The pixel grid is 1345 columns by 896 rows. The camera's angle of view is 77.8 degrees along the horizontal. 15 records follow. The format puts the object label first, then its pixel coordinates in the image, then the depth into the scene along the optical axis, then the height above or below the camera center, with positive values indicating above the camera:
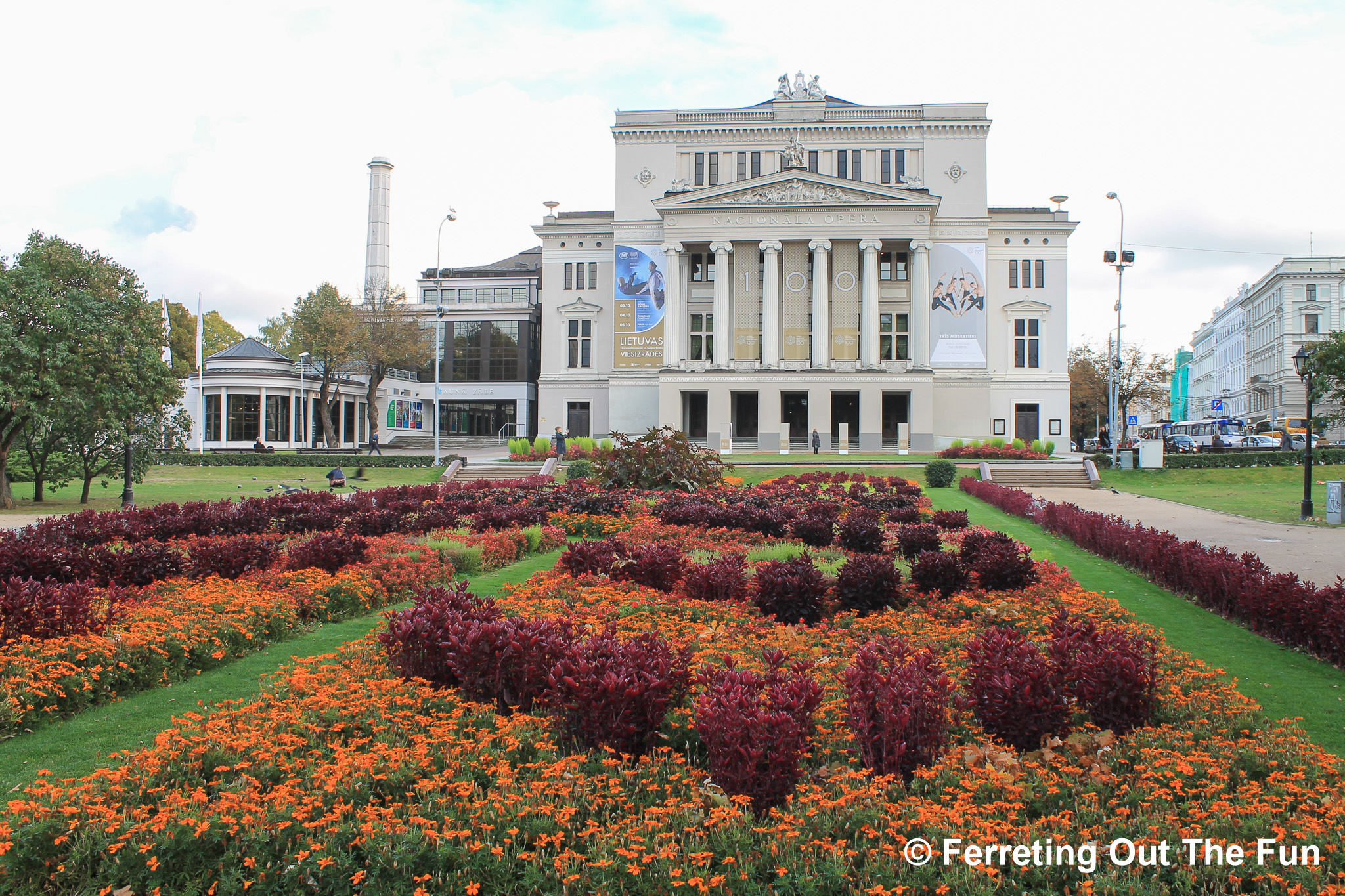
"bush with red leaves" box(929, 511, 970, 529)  16.34 -1.65
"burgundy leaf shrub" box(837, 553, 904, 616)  9.50 -1.72
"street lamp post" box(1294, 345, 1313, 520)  20.94 +0.00
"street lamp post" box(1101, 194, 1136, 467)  42.69 +9.13
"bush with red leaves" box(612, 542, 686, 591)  10.63 -1.69
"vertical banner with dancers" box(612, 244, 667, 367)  53.78 +8.70
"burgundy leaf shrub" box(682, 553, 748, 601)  9.99 -1.76
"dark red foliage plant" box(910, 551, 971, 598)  10.13 -1.69
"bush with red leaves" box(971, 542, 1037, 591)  10.30 -1.64
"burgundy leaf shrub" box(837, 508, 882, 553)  13.39 -1.60
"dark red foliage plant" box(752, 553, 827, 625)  9.13 -1.74
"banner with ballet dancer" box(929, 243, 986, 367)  52.56 +7.93
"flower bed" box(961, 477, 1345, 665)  8.16 -1.76
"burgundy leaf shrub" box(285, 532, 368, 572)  11.28 -1.62
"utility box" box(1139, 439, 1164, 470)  37.81 -0.86
